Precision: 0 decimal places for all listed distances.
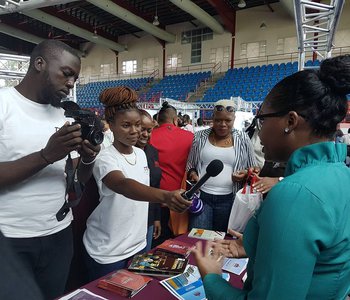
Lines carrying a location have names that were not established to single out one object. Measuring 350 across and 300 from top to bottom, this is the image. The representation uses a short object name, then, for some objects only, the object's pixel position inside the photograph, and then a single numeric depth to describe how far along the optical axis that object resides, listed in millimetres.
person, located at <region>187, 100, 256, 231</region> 2309
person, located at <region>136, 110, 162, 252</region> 1976
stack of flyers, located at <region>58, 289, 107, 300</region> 1089
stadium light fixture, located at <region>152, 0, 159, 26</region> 12864
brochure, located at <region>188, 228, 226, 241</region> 1743
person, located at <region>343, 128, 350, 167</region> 5320
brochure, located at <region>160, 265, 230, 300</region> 1139
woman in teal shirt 652
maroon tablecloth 1117
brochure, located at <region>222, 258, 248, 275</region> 1332
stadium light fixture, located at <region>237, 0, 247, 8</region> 11248
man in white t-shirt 1096
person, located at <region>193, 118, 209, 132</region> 8470
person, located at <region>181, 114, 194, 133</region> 6559
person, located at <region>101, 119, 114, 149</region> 3722
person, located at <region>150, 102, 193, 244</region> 2646
